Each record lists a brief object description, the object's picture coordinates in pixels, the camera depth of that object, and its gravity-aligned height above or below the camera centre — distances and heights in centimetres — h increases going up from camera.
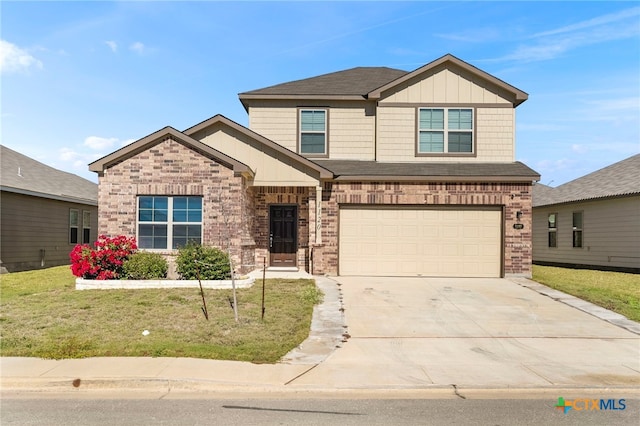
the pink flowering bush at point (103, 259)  1373 -120
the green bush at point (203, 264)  1368 -129
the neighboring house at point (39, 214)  1866 +6
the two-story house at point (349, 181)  1491 +123
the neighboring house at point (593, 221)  1917 +6
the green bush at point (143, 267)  1381 -142
